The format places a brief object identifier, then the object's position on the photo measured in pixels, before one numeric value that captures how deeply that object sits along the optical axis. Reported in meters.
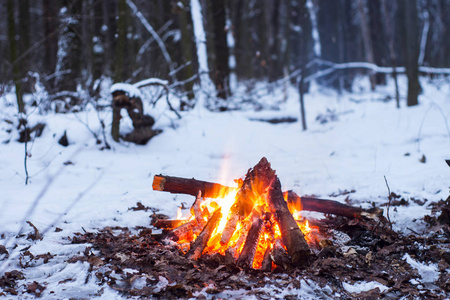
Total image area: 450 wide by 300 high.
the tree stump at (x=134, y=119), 7.01
